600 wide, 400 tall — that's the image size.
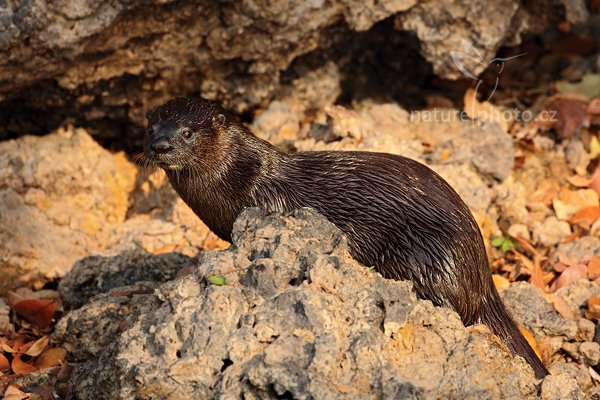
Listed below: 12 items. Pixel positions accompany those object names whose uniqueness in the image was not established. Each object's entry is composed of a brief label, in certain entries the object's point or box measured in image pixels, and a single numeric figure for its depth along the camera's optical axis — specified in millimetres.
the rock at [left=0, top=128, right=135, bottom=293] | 11664
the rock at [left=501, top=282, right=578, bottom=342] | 9773
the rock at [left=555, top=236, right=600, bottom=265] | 11154
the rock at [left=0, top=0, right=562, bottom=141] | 10867
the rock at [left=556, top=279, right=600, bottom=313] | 10312
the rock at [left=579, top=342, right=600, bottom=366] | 9484
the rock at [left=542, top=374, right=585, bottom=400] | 7973
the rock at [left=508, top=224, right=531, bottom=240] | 11758
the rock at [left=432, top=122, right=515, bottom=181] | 12297
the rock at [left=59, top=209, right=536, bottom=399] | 7184
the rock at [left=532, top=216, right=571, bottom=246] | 11717
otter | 9078
